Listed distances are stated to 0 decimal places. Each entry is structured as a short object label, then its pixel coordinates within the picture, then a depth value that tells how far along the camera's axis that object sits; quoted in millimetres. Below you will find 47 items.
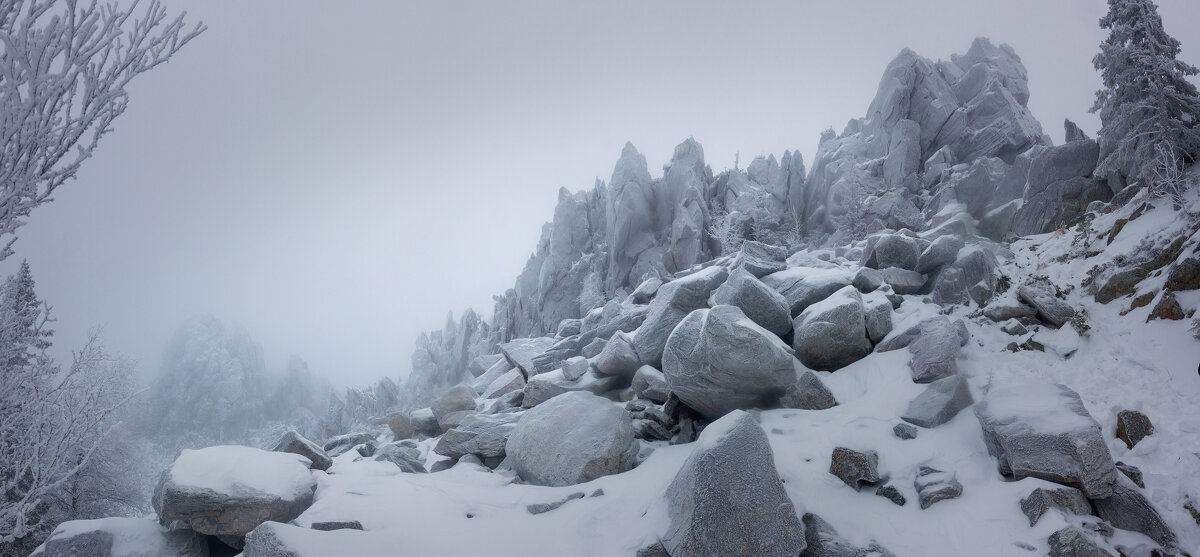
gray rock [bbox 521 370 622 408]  14398
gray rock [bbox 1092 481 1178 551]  5859
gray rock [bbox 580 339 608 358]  18031
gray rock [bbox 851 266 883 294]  14367
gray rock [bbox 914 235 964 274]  14734
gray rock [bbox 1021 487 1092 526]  6160
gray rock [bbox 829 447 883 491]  7902
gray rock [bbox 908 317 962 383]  9992
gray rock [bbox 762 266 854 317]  14234
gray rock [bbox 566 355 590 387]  14883
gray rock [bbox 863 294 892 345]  12070
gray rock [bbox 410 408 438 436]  16984
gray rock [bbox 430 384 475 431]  16938
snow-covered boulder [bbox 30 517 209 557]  8305
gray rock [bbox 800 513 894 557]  6516
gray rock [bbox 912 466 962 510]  7109
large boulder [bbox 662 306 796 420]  10273
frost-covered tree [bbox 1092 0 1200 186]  13508
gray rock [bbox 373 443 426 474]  12312
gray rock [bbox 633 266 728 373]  14148
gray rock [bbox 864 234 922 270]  15695
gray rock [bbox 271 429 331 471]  12109
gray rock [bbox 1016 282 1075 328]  10398
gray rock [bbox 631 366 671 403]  12578
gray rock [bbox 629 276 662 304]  21953
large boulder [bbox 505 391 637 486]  10117
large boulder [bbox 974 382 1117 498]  6336
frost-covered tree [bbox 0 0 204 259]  5004
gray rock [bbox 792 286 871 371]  11609
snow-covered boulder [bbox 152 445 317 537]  8680
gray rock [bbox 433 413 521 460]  12305
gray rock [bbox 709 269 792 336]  12805
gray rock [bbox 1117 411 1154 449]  7125
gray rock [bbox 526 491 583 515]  8977
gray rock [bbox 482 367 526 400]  18298
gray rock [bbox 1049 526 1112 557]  5570
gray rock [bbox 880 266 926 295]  14789
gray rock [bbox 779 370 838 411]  10391
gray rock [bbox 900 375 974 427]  8734
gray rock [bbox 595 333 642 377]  14273
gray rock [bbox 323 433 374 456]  16578
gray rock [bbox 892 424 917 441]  8586
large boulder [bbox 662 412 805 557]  6324
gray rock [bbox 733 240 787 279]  16672
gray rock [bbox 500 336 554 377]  19414
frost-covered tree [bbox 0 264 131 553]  6527
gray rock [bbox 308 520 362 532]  8218
